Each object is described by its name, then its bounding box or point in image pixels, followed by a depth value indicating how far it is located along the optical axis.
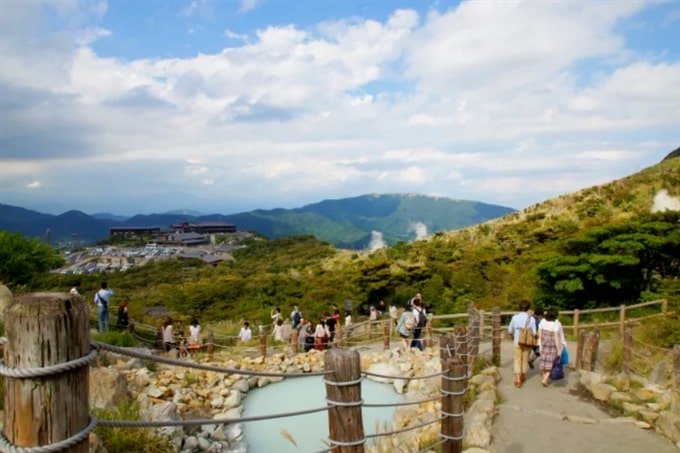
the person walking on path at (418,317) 10.24
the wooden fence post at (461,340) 6.71
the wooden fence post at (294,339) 12.61
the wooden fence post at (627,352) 7.38
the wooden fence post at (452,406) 3.77
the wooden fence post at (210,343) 12.03
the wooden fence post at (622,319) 11.23
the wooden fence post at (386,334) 12.87
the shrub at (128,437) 4.98
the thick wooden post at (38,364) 1.45
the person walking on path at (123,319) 11.98
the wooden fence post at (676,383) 5.85
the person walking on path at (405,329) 10.63
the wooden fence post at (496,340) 9.18
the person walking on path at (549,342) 7.41
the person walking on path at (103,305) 10.53
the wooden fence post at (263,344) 12.07
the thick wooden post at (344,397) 2.53
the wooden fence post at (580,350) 8.44
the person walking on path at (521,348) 7.77
